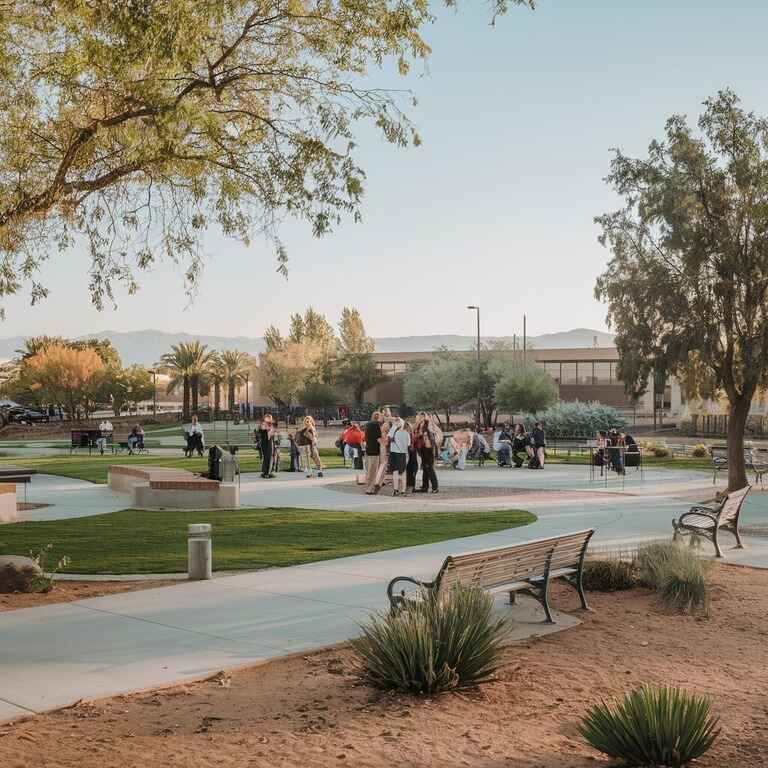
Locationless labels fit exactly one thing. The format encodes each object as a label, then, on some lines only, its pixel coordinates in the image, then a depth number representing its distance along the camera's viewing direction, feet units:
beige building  293.64
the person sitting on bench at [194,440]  110.83
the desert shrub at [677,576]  28.45
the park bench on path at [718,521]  38.24
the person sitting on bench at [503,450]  94.99
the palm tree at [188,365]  254.68
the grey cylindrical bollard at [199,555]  32.81
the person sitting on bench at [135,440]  117.60
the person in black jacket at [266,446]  80.28
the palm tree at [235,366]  287.69
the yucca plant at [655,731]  15.56
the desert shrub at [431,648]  19.49
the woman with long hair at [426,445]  65.26
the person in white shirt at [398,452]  62.54
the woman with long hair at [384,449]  63.93
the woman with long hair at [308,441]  80.74
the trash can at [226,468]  67.82
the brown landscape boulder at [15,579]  30.55
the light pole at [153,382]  295.73
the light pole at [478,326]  197.57
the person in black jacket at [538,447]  92.63
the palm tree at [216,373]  269.64
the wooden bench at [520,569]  22.68
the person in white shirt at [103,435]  117.95
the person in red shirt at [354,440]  85.10
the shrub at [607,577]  31.40
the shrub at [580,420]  151.53
